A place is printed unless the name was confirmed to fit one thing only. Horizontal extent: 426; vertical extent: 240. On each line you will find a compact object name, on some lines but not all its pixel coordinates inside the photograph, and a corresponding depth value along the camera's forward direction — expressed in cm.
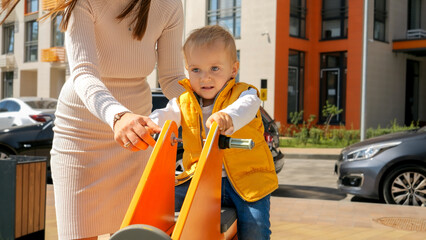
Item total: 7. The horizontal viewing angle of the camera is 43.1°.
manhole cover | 544
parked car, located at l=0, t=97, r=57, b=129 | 1455
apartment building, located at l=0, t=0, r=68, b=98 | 3394
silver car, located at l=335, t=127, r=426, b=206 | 710
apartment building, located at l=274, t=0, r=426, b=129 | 2361
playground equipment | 146
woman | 225
